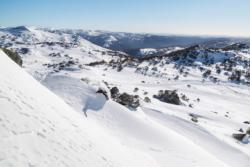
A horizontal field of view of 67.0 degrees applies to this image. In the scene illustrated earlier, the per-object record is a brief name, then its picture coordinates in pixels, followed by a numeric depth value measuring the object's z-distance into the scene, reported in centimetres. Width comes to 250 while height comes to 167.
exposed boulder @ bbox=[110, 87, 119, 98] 1763
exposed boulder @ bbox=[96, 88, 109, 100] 1452
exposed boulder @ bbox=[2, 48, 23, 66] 1798
